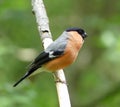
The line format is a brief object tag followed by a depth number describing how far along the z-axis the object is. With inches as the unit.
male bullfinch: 346.0
